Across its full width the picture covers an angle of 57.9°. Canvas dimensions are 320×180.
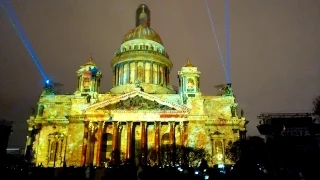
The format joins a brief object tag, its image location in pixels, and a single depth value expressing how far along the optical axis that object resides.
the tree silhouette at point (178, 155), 35.06
